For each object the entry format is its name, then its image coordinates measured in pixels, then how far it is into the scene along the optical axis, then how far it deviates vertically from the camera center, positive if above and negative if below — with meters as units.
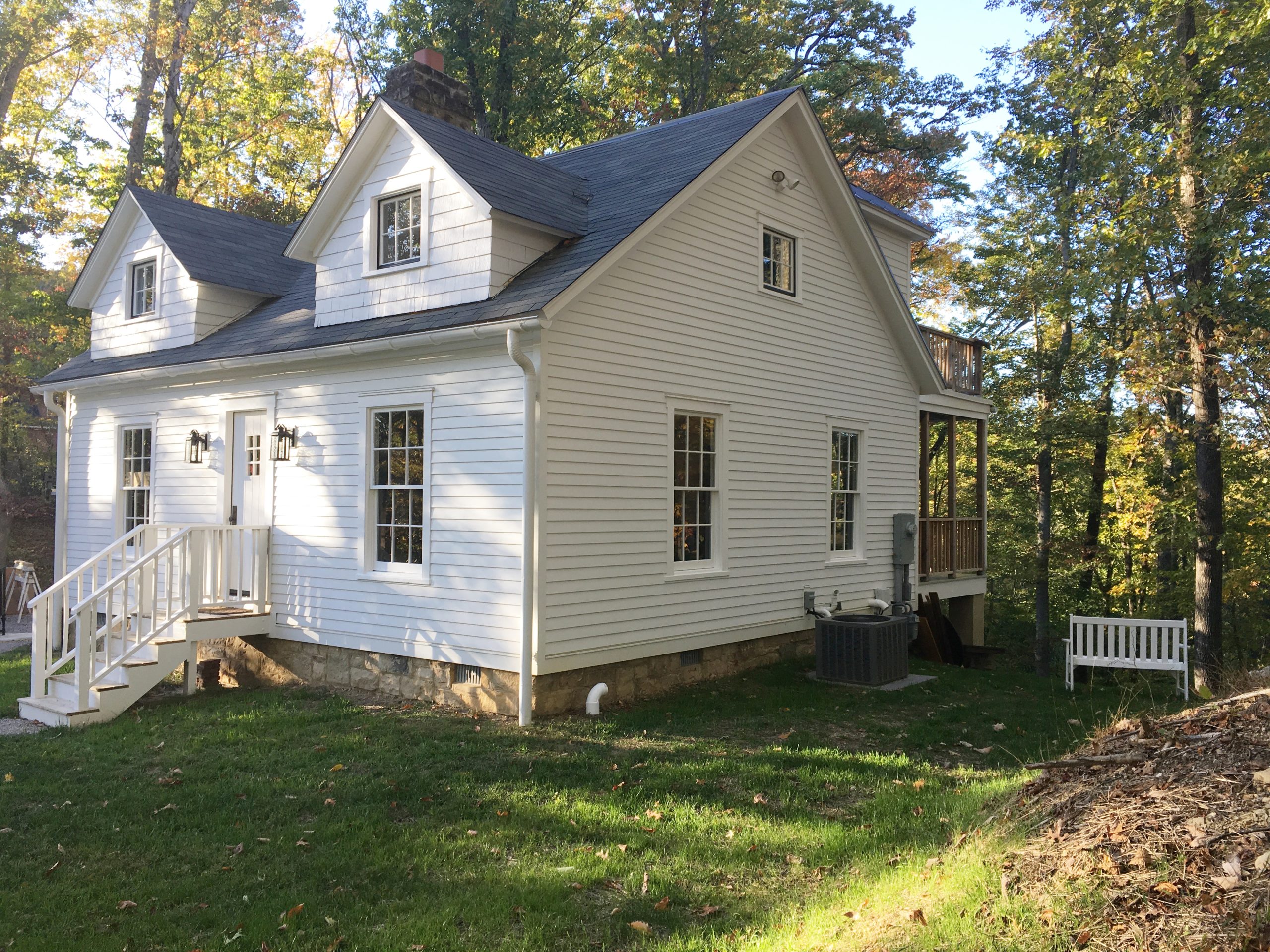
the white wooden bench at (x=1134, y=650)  11.54 -2.00
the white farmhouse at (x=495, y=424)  9.08 +0.68
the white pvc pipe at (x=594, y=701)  8.87 -2.04
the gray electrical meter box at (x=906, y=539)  14.11 -0.78
